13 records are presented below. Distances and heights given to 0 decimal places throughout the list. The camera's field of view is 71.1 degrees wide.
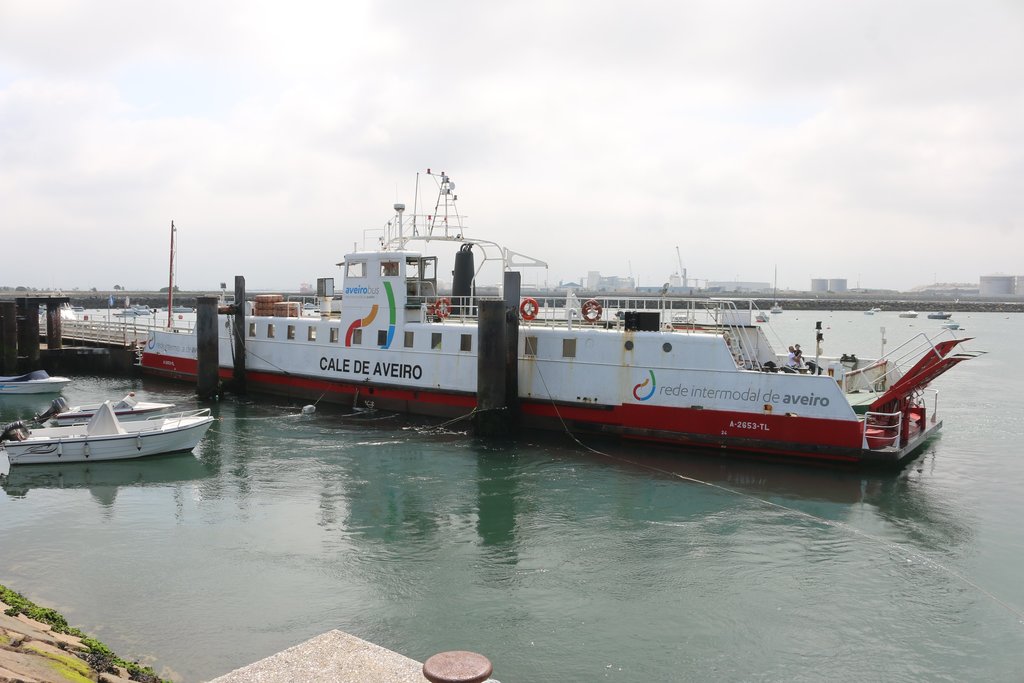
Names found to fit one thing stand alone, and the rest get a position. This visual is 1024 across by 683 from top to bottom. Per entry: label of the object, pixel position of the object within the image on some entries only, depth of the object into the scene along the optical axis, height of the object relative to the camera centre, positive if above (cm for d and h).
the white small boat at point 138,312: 10087 -17
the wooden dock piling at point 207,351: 3159 -174
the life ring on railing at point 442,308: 2703 +22
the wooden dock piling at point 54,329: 3994 -107
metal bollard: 710 -359
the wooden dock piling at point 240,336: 3256 -111
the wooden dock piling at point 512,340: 2398 -85
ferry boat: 2047 -182
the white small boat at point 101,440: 2069 -381
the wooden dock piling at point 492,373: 2355 -193
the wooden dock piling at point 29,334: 3784 -128
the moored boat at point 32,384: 3381 -352
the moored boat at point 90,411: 2431 -355
